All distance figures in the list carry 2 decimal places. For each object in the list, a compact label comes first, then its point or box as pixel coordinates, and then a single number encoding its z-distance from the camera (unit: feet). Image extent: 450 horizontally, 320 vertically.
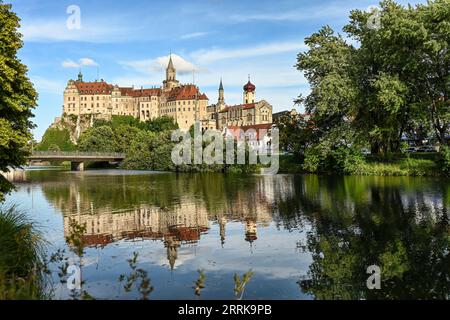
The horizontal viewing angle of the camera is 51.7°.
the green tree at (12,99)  57.19
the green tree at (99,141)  369.71
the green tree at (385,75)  150.82
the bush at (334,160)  184.24
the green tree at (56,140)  523.70
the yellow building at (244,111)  548.31
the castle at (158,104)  583.58
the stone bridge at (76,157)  272.10
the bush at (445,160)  156.04
